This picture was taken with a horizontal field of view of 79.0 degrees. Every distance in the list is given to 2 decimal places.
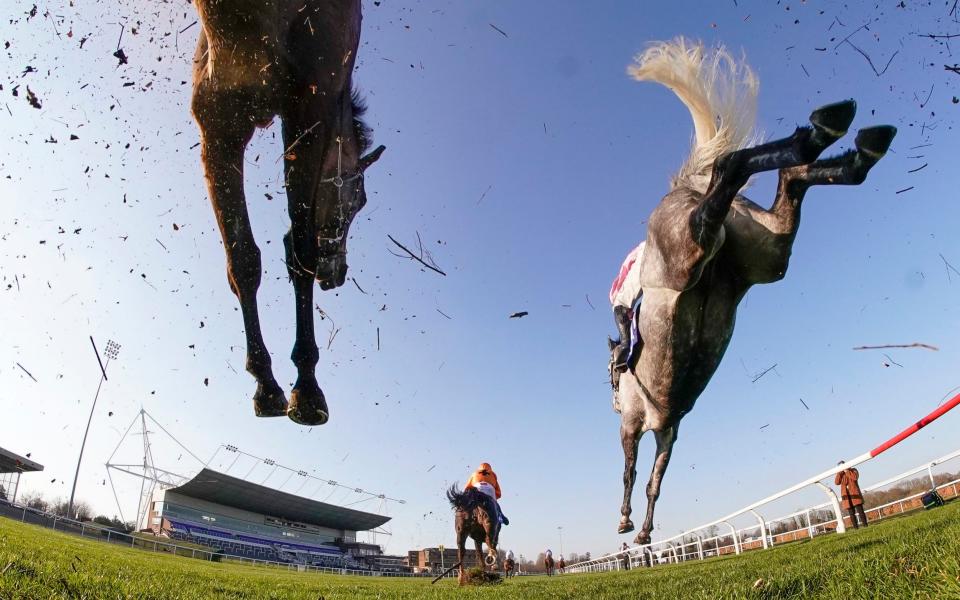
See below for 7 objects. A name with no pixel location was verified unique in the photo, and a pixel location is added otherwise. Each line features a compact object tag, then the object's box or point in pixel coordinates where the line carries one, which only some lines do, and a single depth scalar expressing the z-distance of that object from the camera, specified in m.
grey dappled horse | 4.07
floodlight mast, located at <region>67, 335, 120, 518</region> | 40.57
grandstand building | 50.22
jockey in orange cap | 12.61
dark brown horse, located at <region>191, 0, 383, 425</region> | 2.83
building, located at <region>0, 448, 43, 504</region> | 42.41
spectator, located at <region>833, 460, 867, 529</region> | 10.95
